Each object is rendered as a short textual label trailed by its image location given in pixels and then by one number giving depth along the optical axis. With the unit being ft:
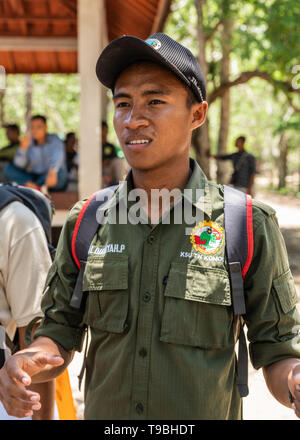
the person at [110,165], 26.08
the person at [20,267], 6.73
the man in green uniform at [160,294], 4.86
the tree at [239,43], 29.17
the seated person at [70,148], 29.49
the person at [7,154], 26.81
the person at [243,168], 36.76
